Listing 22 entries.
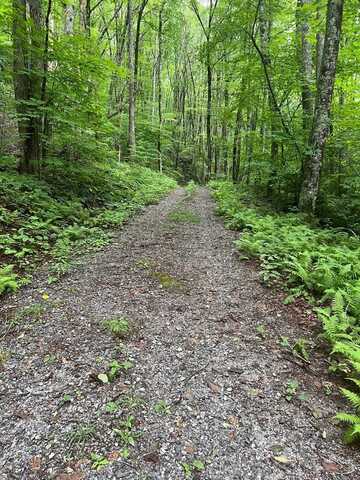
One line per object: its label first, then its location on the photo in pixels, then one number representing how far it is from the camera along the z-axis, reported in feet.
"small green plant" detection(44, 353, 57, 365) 9.80
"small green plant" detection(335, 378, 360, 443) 7.33
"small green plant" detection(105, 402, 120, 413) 8.12
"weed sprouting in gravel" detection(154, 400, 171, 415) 8.20
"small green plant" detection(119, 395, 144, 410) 8.31
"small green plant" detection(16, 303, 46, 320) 12.06
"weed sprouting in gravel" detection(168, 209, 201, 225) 29.12
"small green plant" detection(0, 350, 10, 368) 9.70
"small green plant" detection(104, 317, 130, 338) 11.31
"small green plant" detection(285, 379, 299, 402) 8.82
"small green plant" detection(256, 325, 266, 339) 11.70
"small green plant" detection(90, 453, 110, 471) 6.66
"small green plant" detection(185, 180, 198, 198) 48.41
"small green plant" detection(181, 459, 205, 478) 6.63
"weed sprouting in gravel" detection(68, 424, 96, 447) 7.21
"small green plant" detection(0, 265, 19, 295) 13.34
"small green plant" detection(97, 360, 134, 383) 9.20
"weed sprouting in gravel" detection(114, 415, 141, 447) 7.31
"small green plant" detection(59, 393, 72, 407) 8.29
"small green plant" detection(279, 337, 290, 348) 11.09
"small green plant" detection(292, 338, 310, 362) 10.46
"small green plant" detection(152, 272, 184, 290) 15.47
